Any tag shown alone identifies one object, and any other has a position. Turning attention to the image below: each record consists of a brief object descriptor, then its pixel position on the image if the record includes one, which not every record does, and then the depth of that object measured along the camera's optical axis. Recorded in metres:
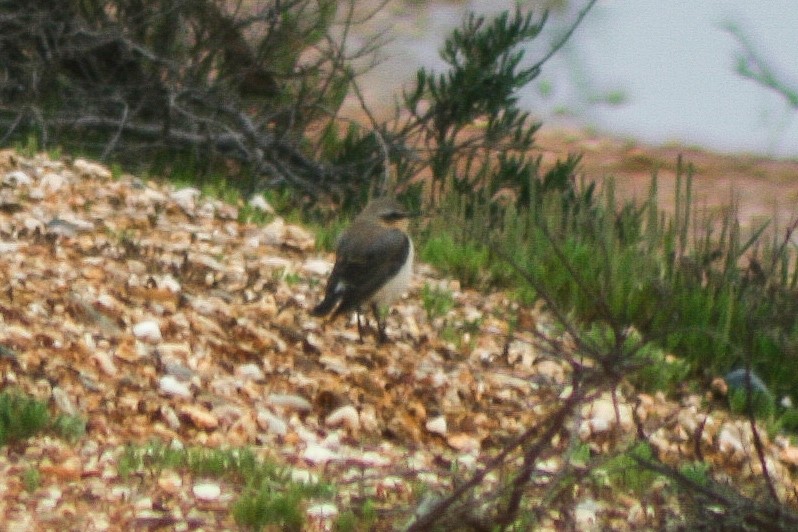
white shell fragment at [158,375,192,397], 11.85
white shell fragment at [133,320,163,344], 12.74
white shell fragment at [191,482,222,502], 9.87
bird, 14.02
